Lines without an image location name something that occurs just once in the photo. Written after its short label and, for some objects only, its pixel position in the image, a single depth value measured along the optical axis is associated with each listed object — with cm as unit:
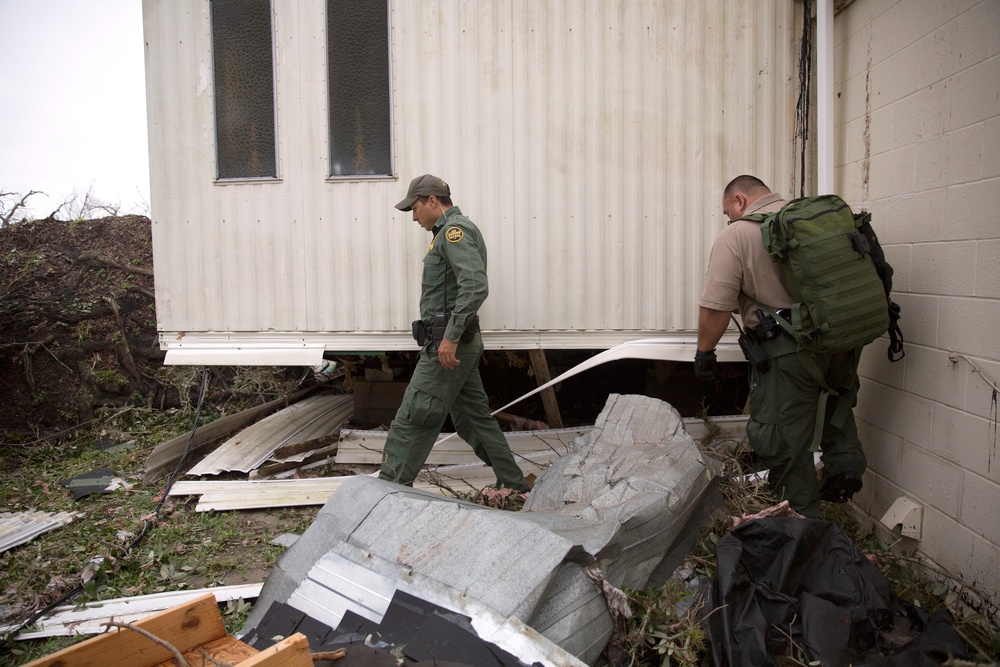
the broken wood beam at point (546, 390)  457
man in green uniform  353
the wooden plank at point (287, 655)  152
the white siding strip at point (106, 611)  274
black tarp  206
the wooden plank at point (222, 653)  183
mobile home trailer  398
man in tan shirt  302
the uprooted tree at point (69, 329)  575
